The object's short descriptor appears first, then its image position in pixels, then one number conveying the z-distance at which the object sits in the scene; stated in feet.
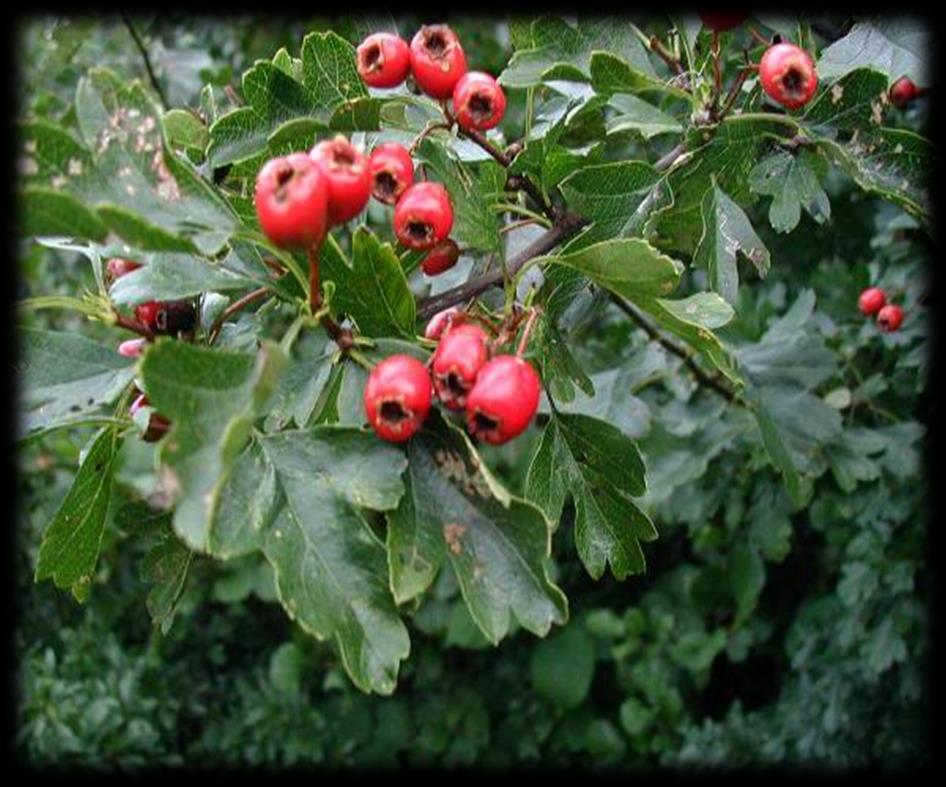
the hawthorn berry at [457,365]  0.69
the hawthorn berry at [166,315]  0.77
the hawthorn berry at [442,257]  0.81
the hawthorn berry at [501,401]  0.68
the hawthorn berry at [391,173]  0.74
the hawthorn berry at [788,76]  0.79
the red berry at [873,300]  1.37
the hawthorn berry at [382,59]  0.79
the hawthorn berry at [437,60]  0.79
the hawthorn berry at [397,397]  0.68
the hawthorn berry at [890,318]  1.33
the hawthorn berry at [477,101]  0.78
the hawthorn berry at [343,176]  0.65
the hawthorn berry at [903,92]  1.13
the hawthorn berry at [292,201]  0.63
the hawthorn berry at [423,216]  0.74
